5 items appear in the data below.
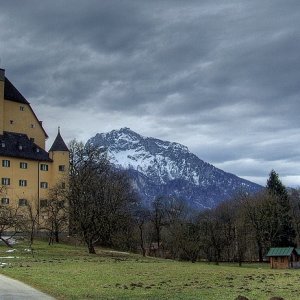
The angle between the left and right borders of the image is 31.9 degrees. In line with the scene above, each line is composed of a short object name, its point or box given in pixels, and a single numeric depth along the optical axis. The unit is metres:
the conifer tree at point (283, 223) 92.19
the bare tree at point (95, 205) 65.12
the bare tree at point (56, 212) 76.81
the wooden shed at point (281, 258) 79.75
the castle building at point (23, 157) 91.91
